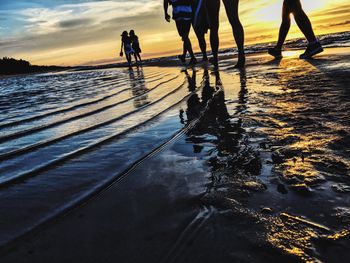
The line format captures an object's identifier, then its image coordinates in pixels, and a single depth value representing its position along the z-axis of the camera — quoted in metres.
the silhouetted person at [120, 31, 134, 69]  22.78
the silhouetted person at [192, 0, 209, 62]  7.22
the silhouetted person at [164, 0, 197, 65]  9.62
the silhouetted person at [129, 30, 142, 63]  24.02
